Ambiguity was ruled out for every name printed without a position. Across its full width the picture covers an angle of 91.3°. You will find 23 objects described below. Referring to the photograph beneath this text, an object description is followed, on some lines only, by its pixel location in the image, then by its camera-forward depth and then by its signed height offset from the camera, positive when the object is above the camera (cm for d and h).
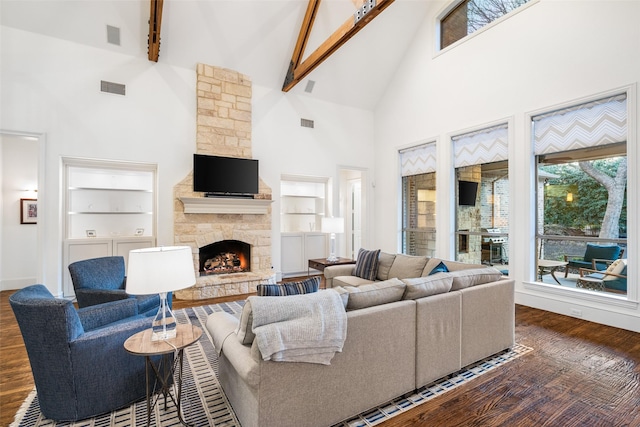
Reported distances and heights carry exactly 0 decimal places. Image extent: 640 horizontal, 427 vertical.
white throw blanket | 166 -62
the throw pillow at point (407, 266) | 391 -66
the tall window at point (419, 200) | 625 +33
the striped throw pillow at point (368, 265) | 437 -71
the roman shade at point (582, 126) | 378 +116
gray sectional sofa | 175 -92
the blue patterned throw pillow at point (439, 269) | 339 -58
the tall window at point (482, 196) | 506 +34
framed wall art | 554 +9
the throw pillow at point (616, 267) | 378 -64
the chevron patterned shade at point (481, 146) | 500 +118
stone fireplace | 532 +5
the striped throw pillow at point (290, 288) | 204 -49
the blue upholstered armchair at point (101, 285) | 302 -73
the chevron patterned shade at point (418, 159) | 619 +116
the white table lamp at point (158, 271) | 178 -32
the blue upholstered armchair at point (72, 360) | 189 -93
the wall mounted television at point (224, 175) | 539 +72
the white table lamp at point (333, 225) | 549 -17
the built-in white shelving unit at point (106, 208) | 491 +14
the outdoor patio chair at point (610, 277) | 378 -78
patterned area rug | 201 -132
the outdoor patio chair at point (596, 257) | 387 -55
